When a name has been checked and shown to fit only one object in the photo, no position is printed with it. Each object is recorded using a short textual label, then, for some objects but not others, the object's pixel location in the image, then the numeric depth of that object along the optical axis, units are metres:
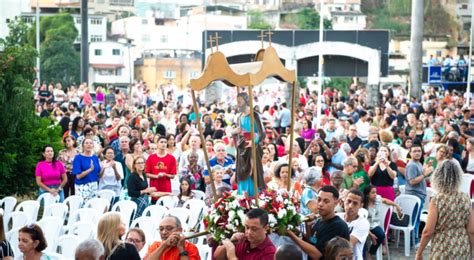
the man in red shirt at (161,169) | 15.16
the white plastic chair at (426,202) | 15.60
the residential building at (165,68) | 103.56
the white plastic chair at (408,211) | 14.27
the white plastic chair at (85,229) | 11.22
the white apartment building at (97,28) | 110.91
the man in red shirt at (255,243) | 8.36
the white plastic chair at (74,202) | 14.14
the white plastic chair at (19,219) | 12.49
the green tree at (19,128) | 16.89
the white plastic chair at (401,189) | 15.57
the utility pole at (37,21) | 49.52
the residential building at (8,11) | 96.88
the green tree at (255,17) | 120.94
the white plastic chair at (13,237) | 11.52
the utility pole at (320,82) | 22.52
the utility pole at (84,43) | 35.28
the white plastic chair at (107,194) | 15.12
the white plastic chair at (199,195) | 14.93
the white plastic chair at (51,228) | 11.70
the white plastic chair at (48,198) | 15.00
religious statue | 11.14
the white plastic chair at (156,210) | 13.07
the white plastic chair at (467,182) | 15.70
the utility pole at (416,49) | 38.38
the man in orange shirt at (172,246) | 8.63
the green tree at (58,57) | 81.62
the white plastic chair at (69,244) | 10.62
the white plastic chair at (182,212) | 12.32
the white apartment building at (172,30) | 110.50
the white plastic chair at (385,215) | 13.40
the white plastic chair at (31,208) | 13.54
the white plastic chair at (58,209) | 13.28
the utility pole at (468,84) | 36.91
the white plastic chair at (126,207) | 13.39
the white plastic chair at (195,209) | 13.04
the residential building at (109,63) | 101.25
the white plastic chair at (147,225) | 11.92
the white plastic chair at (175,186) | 15.64
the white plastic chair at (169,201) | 14.16
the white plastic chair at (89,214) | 12.70
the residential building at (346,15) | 117.17
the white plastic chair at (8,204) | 14.15
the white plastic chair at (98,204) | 13.66
